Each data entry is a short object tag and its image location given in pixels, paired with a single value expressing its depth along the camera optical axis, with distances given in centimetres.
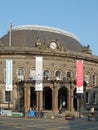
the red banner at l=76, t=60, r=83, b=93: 4087
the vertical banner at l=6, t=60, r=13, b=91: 4544
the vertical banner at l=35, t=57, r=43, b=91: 4390
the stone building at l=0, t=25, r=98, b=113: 4935
